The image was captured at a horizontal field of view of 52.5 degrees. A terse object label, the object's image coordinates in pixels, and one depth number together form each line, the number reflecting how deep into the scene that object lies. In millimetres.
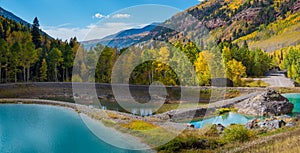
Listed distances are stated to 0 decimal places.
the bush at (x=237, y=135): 18828
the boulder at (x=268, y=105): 35594
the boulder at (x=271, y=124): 23738
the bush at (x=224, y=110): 37000
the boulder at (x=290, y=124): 24000
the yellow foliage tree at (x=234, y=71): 56469
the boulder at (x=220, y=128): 22959
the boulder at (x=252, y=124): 25181
